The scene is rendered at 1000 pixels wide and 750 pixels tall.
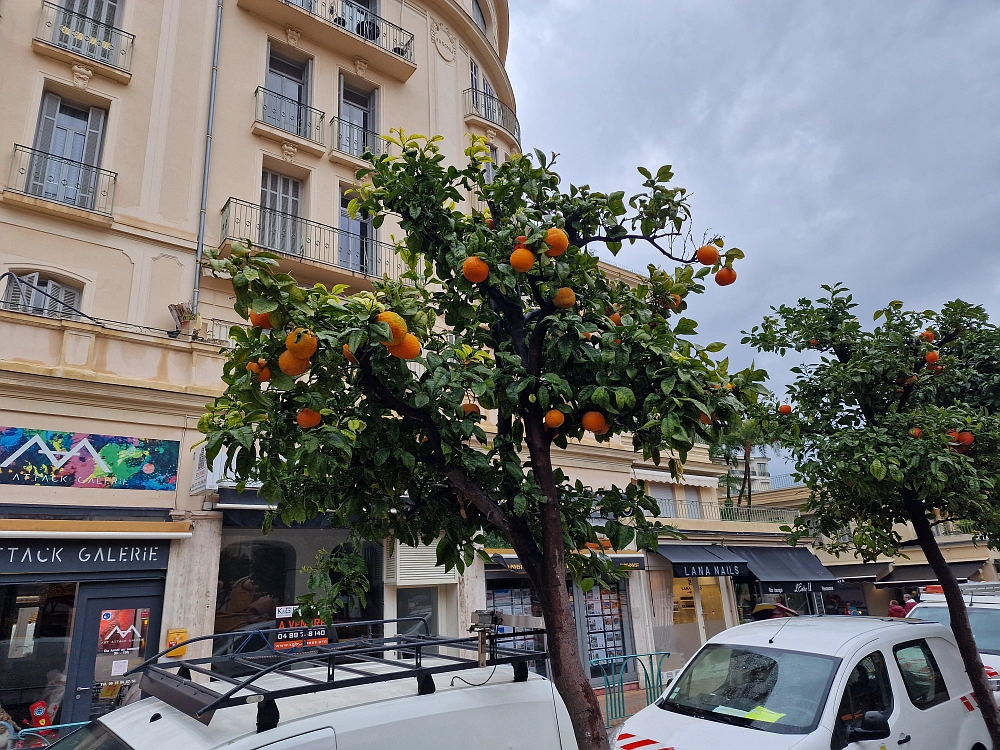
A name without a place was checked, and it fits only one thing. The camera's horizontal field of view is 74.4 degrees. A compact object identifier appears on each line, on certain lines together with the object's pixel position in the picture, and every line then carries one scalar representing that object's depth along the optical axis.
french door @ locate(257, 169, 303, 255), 12.48
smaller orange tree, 7.01
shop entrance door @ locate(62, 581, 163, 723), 8.45
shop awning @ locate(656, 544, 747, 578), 16.23
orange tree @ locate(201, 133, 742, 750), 3.34
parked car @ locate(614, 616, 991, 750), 4.62
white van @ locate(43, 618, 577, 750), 2.47
